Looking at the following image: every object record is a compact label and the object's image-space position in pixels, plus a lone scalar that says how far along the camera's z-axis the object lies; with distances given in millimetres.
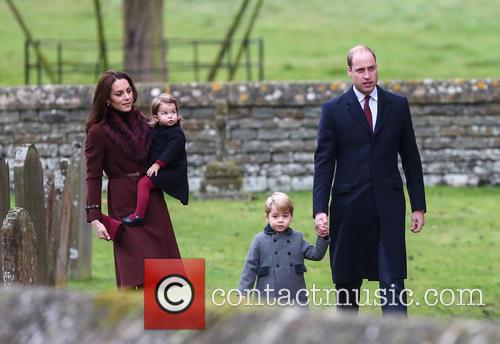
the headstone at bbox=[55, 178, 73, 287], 22484
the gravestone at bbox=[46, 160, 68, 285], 22125
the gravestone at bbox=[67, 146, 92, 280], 23391
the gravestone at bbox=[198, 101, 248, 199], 34812
